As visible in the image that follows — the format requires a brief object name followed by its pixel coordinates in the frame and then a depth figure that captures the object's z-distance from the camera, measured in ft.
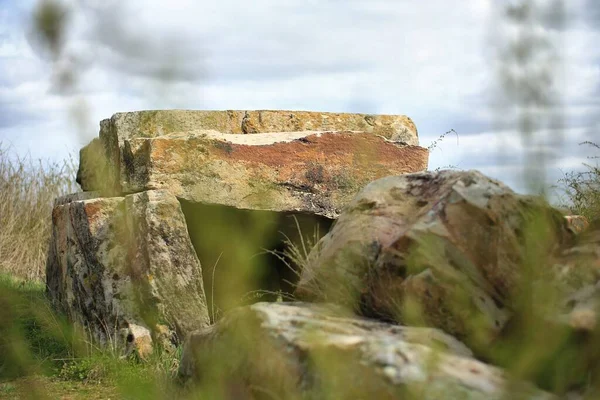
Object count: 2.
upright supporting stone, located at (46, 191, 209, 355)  15.56
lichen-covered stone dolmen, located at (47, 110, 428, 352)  15.72
